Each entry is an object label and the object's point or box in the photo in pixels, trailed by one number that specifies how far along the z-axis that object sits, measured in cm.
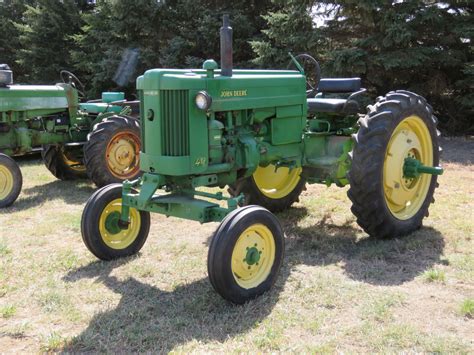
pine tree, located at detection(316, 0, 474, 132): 1008
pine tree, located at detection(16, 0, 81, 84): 1675
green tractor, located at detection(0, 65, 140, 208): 695
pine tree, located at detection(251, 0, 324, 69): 1093
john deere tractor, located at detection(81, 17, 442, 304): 364
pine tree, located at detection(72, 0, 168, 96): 1337
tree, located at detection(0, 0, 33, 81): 1903
